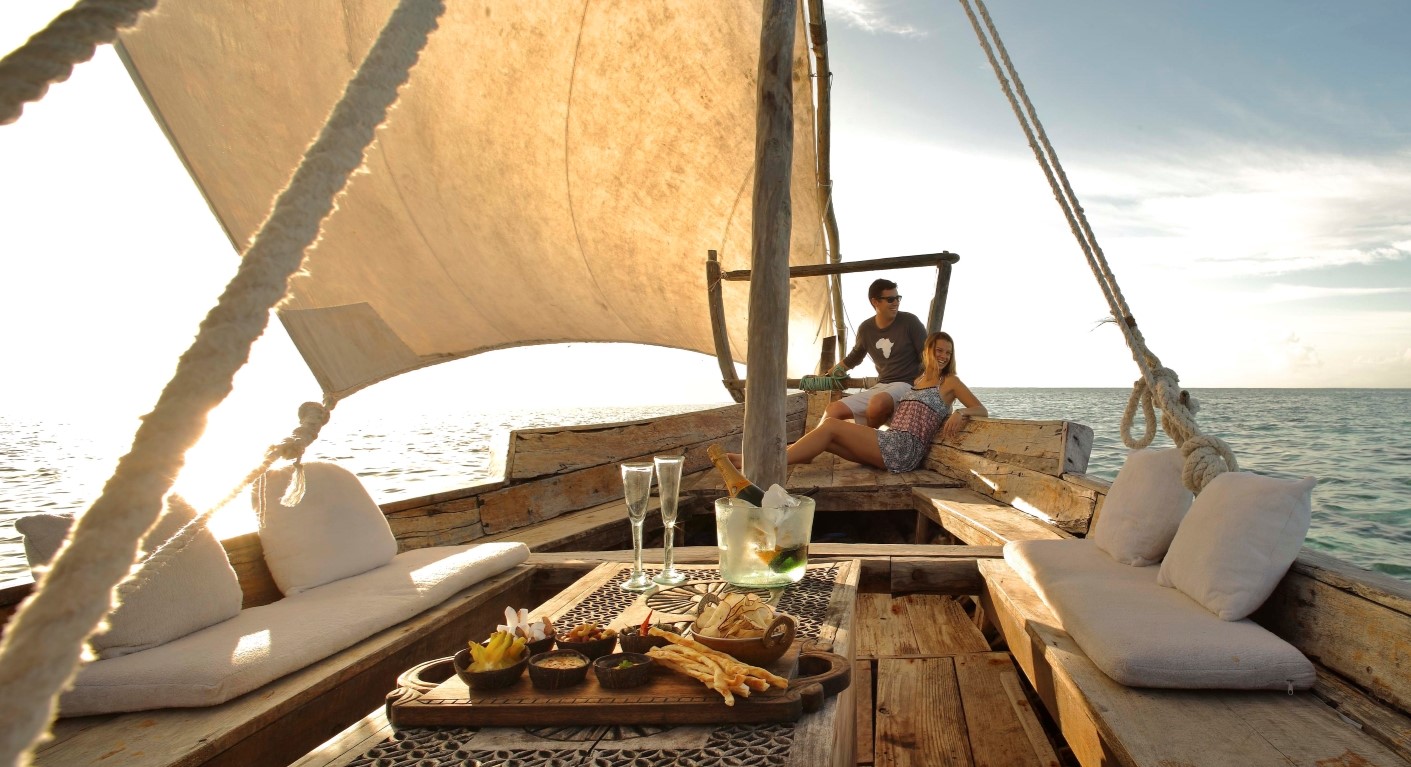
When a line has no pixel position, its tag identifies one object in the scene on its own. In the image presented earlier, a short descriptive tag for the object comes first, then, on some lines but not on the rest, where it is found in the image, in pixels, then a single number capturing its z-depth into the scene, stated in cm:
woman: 464
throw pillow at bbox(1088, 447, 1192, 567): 219
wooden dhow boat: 48
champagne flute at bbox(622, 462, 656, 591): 179
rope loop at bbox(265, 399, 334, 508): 71
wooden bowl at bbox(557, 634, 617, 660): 125
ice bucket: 176
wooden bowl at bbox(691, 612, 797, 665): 123
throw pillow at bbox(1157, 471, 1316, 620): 165
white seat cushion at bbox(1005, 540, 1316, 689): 149
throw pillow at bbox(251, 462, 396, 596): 210
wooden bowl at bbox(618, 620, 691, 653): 126
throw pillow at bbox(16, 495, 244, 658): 155
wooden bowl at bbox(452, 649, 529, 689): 113
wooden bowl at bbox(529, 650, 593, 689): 114
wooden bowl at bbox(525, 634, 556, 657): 125
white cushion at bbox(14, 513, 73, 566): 152
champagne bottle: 201
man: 518
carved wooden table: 99
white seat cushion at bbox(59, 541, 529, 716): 141
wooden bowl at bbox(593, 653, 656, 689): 113
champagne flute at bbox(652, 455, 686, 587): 181
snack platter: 109
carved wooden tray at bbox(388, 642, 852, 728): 109
